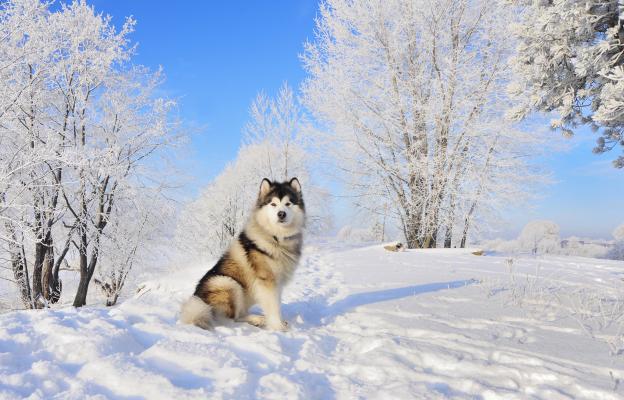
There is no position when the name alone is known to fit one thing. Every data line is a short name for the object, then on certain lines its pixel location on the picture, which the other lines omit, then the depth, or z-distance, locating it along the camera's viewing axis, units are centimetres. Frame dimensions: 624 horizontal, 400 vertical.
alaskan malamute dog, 420
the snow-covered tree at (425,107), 1310
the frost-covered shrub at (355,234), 2419
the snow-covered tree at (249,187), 1966
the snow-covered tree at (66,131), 1034
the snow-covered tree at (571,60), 413
